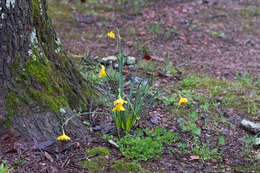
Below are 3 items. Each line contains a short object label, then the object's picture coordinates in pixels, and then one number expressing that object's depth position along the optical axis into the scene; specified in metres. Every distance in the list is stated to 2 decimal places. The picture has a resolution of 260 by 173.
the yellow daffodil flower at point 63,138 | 5.17
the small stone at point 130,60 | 10.59
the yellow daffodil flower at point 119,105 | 5.16
